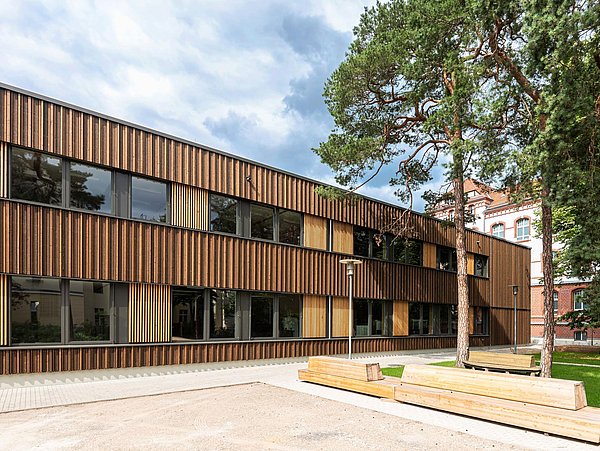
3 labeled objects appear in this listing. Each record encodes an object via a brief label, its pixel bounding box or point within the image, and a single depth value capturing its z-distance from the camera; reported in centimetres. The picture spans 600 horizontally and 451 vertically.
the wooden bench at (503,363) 1237
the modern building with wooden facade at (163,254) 1148
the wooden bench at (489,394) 725
